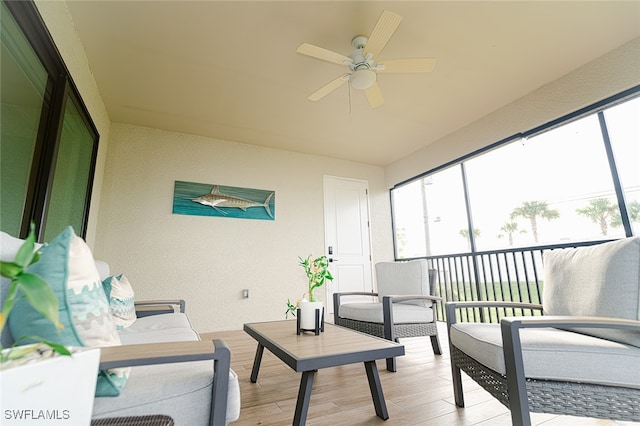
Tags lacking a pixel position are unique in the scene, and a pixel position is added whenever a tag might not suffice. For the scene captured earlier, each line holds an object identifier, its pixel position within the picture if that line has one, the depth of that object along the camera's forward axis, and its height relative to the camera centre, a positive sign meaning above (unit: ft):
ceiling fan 6.56 +5.09
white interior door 15.23 +1.82
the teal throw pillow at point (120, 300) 5.32 -0.49
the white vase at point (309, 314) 5.91 -0.93
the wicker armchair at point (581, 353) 3.46 -1.14
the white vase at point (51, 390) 1.80 -0.75
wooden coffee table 4.03 -1.27
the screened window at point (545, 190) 8.53 +2.69
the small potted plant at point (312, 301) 5.93 -0.68
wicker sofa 2.56 -1.04
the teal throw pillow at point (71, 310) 2.50 -0.32
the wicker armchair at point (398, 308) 7.58 -1.17
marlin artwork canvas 12.64 +3.18
